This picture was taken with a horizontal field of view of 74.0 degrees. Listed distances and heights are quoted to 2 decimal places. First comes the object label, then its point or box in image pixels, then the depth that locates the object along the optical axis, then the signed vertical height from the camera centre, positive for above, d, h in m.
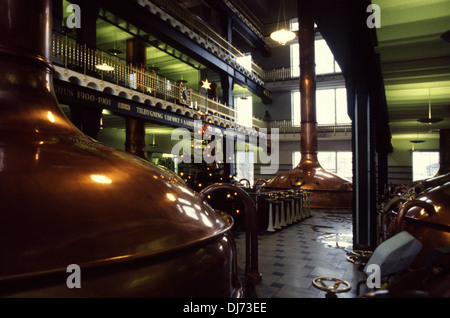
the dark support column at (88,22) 8.89 +4.25
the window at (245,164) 23.61 -0.07
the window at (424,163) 19.94 -0.02
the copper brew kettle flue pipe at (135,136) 11.68 +1.08
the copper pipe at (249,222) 2.46 -0.57
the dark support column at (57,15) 8.59 +4.32
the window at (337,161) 20.75 +0.14
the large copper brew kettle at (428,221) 2.31 -0.49
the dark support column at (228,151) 16.98 +0.75
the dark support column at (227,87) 17.58 +4.54
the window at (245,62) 22.36 +7.88
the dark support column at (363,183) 5.01 -0.35
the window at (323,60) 21.23 +7.41
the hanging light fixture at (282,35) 14.05 +6.10
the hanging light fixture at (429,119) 8.68 +1.28
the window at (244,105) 24.69 +4.83
